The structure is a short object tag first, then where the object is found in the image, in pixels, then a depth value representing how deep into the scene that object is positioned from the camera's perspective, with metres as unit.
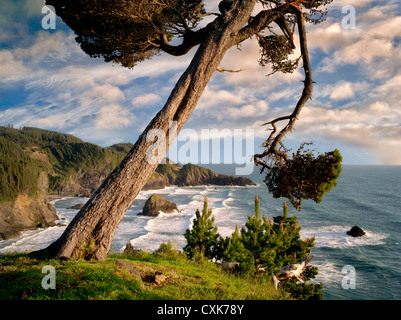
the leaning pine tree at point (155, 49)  5.46
